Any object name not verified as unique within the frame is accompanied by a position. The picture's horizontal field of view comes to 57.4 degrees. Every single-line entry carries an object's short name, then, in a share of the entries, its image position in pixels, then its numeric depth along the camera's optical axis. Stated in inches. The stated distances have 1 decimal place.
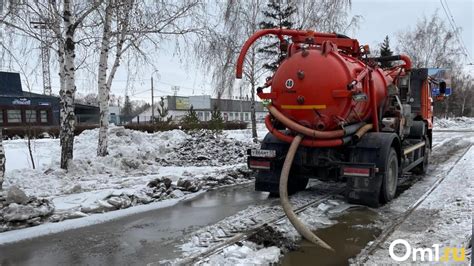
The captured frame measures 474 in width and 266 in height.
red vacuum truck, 292.8
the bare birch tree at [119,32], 437.1
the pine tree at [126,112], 2665.8
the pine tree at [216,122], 735.3
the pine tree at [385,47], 1402.9
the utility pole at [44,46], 410.6
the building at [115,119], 2612.9
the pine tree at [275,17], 806.5
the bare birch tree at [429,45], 1724.9
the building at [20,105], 1450.5
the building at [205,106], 3248.0
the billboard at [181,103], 3341.5
